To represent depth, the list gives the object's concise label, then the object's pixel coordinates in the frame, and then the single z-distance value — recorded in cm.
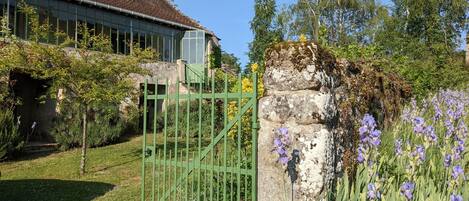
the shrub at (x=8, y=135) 1130
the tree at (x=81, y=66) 1009
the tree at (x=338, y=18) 3191
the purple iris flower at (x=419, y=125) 298
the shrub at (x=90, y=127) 1395
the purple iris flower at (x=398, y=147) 298
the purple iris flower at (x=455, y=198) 209
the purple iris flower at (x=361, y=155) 268
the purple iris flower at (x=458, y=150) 292
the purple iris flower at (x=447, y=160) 278
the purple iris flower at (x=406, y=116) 433
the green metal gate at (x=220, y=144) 314
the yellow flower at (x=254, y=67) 592
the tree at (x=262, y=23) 3325
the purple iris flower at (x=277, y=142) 256
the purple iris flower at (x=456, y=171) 251
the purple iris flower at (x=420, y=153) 263
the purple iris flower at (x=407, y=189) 224
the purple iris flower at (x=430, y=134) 295
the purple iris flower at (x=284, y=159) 251
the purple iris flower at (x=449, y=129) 330
